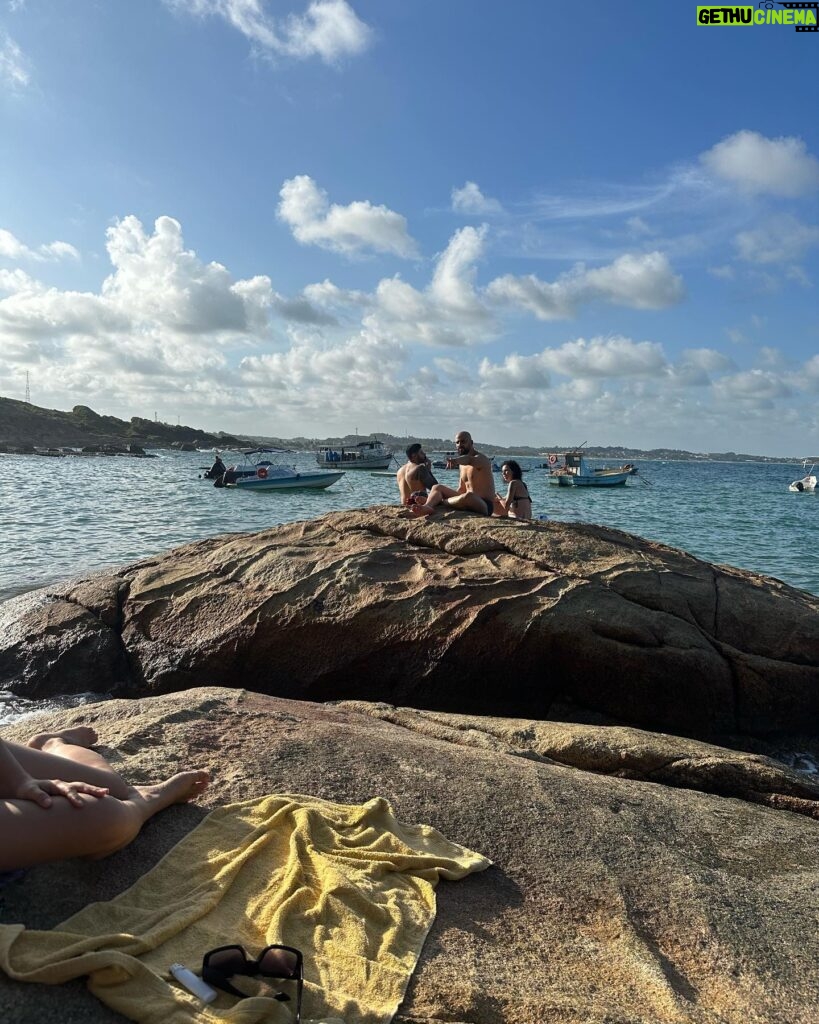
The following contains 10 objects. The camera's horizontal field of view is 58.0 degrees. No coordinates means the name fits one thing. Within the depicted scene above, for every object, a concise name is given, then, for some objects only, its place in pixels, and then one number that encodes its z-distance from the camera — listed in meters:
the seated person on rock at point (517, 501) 11.01
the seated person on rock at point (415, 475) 10.76
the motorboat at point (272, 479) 43.62
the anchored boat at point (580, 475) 57.47
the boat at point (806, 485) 66.71
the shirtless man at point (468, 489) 9.76
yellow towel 2.57
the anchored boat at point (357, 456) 61.03
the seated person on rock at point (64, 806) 3.11
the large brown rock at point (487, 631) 7.46
